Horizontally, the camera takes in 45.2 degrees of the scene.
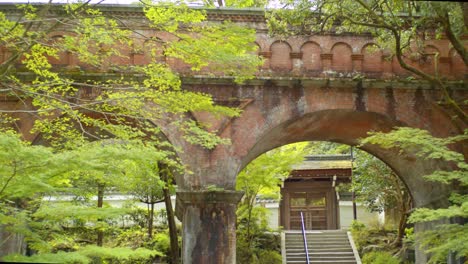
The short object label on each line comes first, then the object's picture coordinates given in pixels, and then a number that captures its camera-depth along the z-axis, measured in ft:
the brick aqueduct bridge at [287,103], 33.17
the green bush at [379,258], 48.93
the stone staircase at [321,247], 53.47
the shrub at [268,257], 51.53
